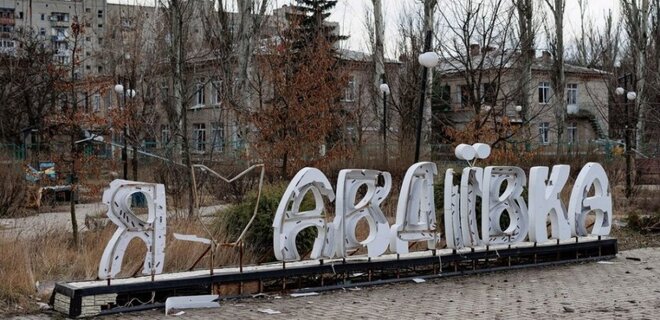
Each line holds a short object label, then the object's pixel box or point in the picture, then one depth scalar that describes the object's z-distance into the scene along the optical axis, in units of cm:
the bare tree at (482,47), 2670
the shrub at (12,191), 1969
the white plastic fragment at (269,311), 917
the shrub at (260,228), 1252
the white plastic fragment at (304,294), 1029
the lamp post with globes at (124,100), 2616
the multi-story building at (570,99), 4869
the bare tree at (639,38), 4228
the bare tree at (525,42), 3316
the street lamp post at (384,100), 2903
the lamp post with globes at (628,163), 2488
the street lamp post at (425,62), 1505
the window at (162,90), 4145
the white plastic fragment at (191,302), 912
